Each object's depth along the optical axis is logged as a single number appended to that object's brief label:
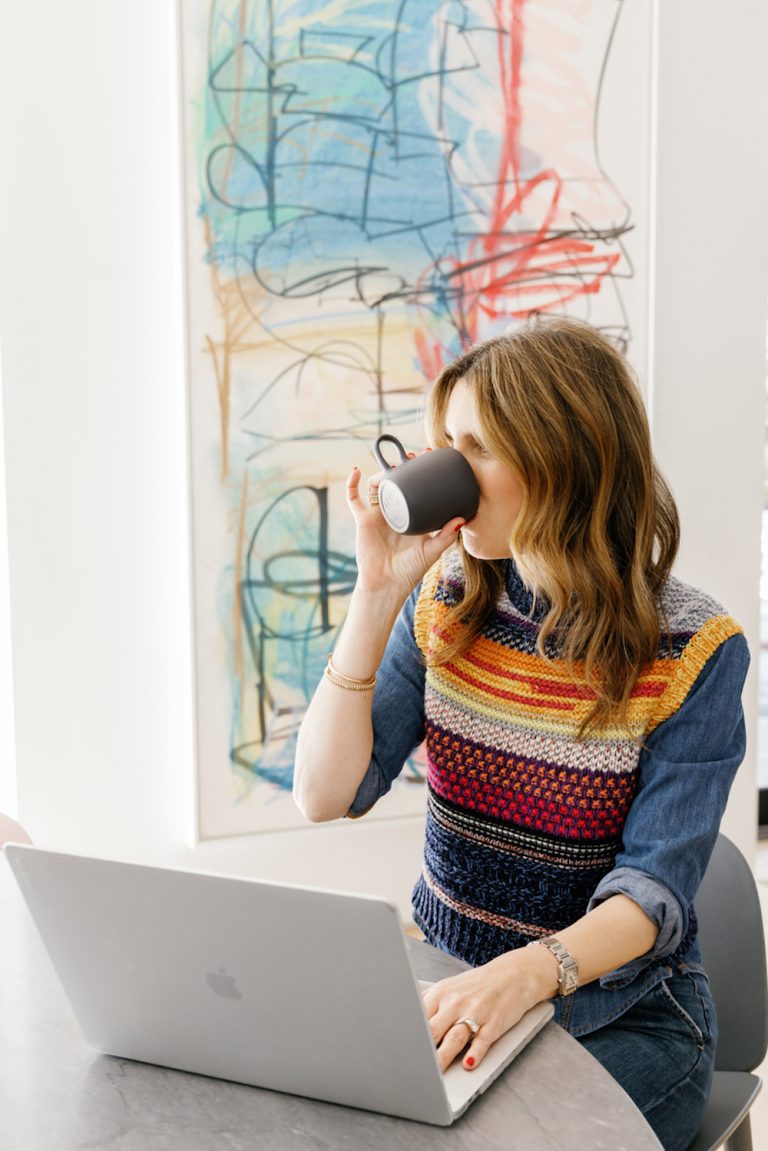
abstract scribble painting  2.41
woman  1.27
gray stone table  0.82
